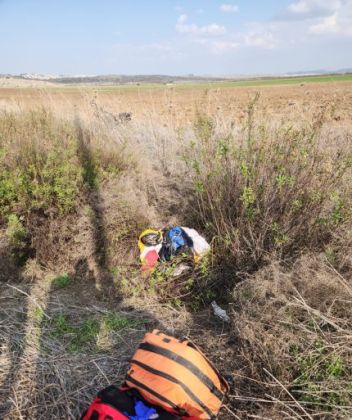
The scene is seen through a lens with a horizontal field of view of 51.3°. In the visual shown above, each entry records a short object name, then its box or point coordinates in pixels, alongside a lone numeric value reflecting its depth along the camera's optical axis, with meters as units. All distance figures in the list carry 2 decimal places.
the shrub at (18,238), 3.75
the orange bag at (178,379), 2.00
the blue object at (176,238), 3.72
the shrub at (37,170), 3.94
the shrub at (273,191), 3.23
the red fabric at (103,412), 1.87
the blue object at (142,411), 1.93
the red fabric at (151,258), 3.75
